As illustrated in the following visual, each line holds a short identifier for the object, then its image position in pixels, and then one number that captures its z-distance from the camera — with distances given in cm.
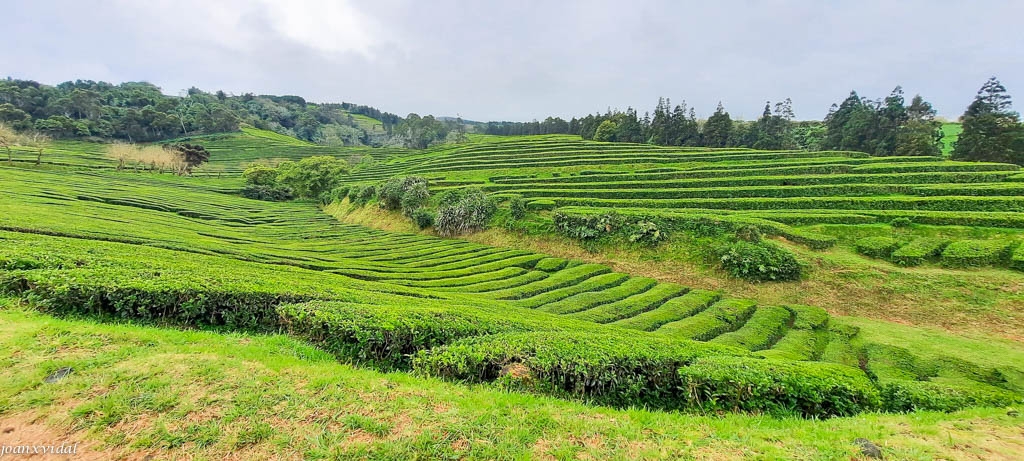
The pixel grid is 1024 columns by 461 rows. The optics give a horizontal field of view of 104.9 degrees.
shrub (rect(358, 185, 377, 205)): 4741
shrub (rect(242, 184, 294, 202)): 6612
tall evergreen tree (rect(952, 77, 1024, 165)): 4228
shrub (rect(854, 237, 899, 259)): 2086
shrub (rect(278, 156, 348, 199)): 6662
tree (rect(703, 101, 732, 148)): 6931
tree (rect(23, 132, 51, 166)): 6859
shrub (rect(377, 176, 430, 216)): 4072
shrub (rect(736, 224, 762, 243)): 2384
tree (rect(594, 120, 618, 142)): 8625
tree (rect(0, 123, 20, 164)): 5300
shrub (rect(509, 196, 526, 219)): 3312
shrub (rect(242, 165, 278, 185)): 6875
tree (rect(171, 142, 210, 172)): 7412
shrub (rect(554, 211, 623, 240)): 2838
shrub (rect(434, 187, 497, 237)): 3472
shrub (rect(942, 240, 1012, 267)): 1848
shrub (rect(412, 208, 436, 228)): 3781
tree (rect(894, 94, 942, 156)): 4900
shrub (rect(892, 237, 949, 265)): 1972
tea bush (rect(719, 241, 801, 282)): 2164
